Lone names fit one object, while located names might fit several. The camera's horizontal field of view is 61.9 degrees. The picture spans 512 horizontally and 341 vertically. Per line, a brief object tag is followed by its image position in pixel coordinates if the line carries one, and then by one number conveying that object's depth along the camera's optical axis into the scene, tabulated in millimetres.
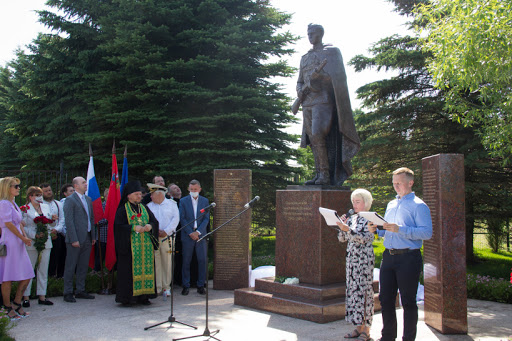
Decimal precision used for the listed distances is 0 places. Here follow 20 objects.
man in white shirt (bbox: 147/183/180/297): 8008
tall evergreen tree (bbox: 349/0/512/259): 11781
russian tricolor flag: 8781
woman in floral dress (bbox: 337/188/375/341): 5176
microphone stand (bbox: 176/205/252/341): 5127
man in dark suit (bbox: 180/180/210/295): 8273
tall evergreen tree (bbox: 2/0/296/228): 12766
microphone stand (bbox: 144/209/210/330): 5856
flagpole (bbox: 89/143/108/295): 8312
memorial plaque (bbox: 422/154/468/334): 5480
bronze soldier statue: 6836
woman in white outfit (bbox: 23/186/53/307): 7059
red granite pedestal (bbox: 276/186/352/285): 6340
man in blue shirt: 4391
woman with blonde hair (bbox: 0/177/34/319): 6133
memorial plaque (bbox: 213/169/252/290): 8867
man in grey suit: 7484
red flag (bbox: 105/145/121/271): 8211
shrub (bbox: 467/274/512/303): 7754
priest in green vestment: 7082
